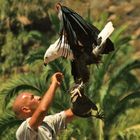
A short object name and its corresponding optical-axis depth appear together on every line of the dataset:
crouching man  8.51
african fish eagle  7.55
